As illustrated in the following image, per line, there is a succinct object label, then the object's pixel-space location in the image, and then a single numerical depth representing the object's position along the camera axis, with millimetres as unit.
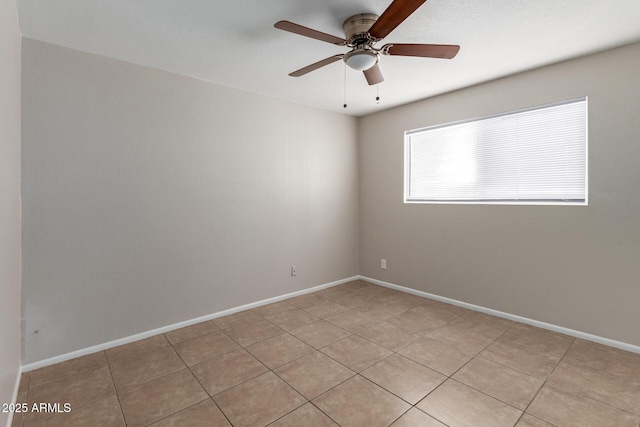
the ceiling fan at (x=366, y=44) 1720
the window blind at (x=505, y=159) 2693
